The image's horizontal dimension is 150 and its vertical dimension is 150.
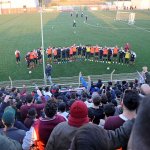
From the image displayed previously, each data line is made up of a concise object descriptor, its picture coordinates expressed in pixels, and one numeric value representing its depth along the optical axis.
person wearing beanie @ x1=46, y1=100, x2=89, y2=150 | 3.67
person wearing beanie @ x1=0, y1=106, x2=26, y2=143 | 4.71
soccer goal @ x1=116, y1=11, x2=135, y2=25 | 49.57
